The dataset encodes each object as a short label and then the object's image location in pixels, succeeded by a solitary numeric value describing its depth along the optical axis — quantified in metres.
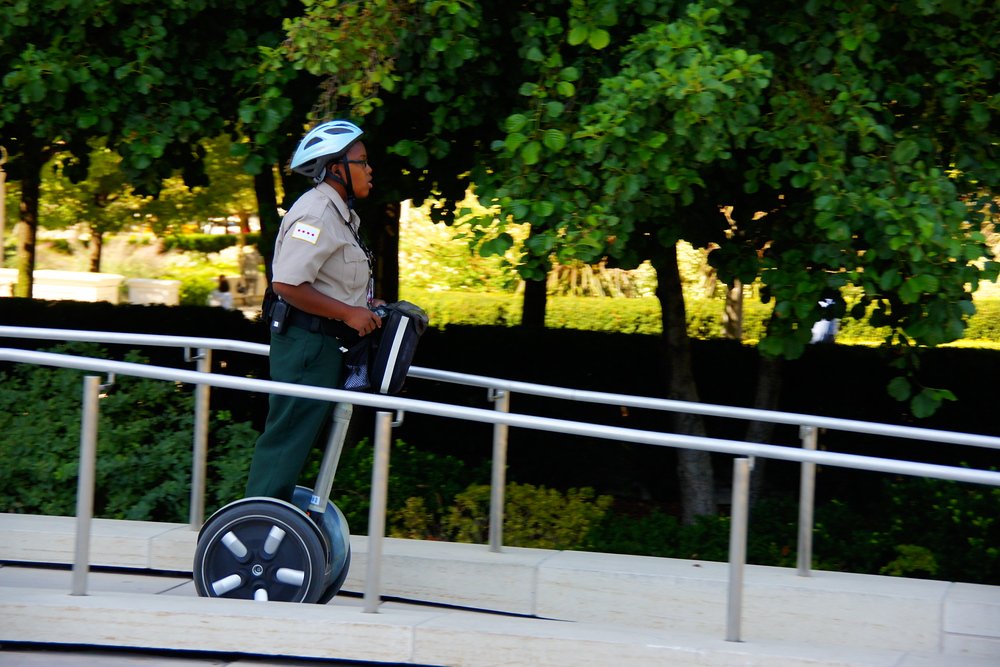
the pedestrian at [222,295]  50.66
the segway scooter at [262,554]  7.73
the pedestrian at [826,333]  19.22
